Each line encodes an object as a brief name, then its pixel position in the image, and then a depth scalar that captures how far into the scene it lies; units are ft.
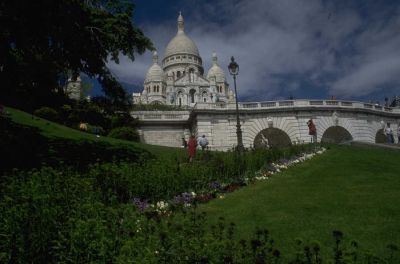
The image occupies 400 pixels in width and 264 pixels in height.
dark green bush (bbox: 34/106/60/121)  98.00
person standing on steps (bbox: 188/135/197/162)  54.29
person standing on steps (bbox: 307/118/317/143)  91.01
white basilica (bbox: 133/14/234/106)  302.04
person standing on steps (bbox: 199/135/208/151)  71.43
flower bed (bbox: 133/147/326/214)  30.53
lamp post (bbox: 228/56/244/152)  63.57
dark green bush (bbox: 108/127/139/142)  105.69
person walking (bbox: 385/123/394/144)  99.91
